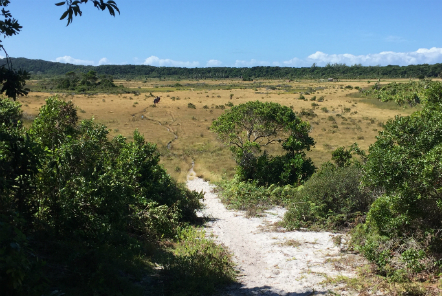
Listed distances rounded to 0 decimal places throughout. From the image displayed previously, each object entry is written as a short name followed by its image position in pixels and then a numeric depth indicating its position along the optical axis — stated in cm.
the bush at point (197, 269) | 666
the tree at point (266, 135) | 1695
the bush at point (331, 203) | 1097
